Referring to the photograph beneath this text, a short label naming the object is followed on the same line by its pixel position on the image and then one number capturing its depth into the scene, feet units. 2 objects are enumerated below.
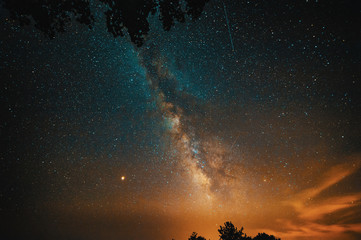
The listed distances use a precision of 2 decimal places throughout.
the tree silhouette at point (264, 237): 65.07
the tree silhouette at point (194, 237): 67.80
